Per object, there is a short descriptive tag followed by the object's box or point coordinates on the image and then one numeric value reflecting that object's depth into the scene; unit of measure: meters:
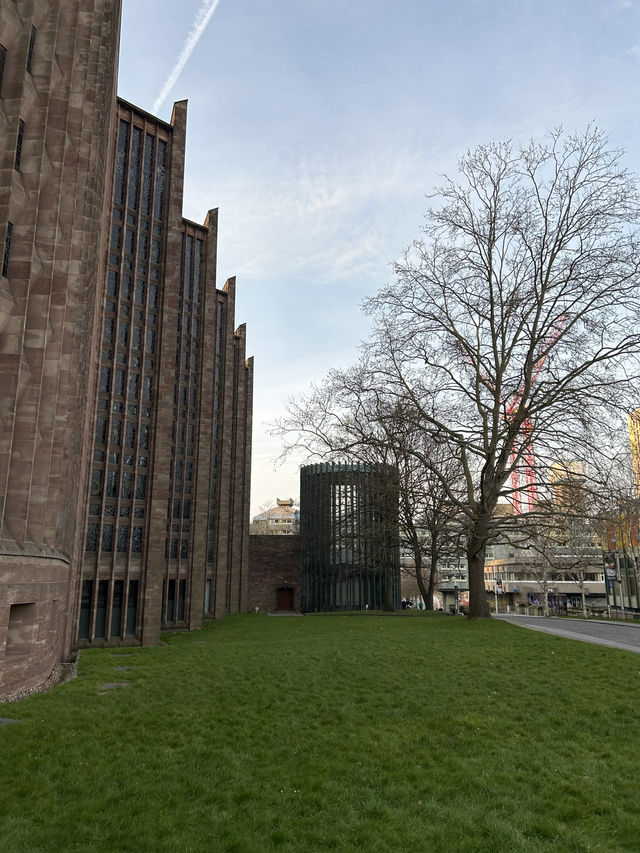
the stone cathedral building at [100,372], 14.02
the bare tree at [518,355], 21.83
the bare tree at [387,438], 24.02
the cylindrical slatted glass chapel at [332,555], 51.41
